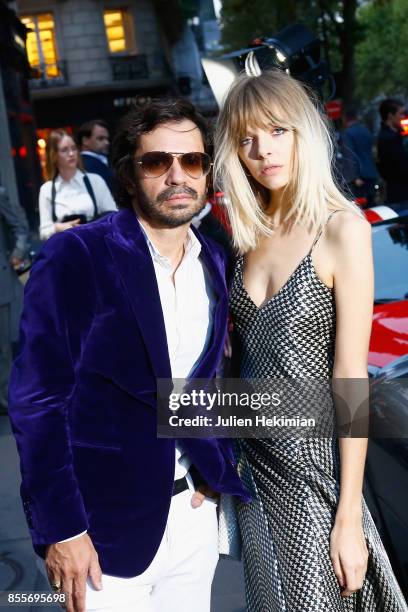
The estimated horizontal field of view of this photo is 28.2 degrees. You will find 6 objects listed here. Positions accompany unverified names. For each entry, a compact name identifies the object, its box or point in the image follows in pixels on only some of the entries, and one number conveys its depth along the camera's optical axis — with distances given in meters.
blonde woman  1.98
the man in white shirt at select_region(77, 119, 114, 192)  6.82
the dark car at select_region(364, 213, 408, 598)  2.59
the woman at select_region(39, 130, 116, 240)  5.86
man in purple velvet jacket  1.90
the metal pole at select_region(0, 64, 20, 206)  17.69
